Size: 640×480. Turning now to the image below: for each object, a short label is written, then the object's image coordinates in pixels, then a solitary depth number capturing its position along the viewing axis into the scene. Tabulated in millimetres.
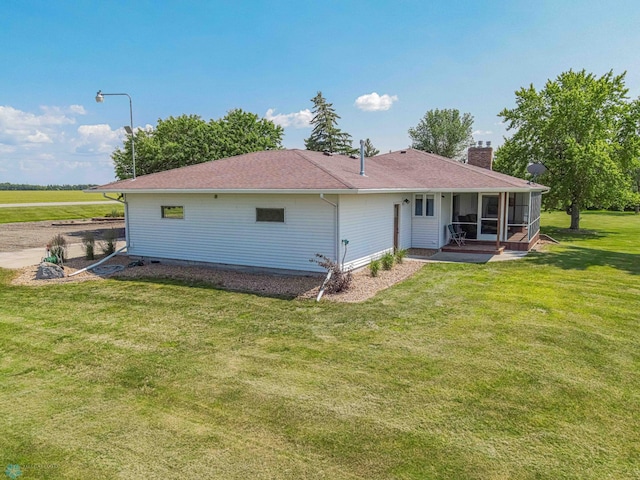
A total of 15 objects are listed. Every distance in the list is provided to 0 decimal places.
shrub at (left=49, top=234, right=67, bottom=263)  13727
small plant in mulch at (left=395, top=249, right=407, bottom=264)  13357
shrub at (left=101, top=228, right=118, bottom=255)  15234
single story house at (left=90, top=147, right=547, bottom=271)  11156
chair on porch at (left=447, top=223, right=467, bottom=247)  16578
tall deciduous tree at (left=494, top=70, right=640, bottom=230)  22891
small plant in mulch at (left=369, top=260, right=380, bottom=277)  11500
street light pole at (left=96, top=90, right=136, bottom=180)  14656
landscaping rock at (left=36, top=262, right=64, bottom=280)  11875
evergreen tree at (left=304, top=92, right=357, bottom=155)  45781
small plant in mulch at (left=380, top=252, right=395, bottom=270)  12305
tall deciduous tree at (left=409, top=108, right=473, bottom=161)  57938
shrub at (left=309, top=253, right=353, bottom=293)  9883
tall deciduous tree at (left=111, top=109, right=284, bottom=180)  24797
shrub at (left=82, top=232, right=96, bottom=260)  14977
